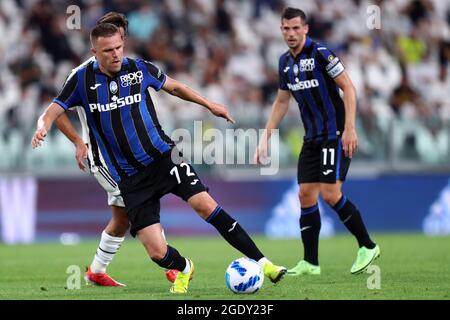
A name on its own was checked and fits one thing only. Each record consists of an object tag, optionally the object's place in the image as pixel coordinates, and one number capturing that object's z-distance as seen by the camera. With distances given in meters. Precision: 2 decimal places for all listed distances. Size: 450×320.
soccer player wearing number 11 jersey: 19.78
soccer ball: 15.88
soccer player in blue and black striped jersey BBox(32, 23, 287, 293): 16.62
